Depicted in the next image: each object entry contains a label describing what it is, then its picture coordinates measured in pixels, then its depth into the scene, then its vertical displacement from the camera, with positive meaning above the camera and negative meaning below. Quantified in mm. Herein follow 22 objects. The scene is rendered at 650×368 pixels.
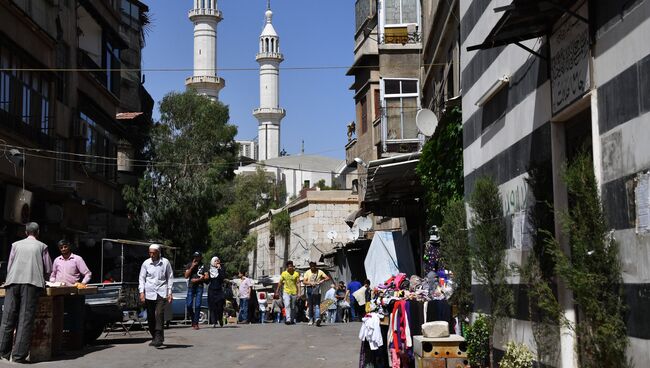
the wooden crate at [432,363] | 10672 -1057
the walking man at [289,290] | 24719 -381
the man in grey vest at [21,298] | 12312 -274
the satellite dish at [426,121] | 19641 +3436
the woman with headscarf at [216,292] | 22078 -384
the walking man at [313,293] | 24797 -473
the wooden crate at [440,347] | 10742 -885
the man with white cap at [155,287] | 15000 -168
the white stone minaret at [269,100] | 133875 +26934
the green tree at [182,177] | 43156 +5040
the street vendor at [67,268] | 14453 +166
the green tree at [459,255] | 12867 +290
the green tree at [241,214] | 65375 +5065
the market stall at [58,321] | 12797 -673
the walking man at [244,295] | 29328 -605
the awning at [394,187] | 20594 +2265
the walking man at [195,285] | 21156 -191
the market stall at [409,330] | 10836 -736
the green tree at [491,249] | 10516 +315
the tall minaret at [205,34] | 106375 +29630
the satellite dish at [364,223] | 31594 +1880
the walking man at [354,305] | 29628 -987
